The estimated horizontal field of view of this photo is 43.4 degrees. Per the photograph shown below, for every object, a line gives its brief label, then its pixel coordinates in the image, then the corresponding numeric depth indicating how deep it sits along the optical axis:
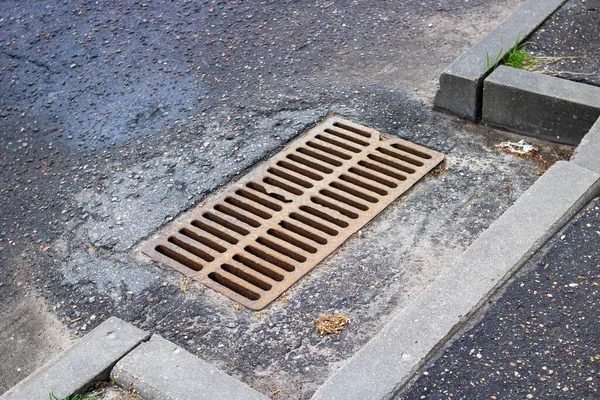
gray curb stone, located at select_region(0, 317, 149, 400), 2.23
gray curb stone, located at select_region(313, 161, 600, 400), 2.15
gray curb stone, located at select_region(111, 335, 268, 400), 2.18
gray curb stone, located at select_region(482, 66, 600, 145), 3.21
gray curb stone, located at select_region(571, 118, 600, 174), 2.83
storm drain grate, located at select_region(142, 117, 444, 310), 2.87
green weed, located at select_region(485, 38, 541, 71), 3.46
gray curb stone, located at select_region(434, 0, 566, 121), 3.44
